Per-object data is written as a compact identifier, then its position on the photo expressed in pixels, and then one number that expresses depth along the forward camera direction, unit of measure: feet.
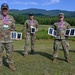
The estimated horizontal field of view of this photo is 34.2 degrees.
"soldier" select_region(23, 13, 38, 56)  19.30
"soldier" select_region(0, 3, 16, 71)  14.44
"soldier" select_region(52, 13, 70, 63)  17.24
